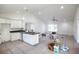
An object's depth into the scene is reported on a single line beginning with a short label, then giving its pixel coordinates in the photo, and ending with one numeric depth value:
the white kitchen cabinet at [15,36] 2.77
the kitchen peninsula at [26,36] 2.81
